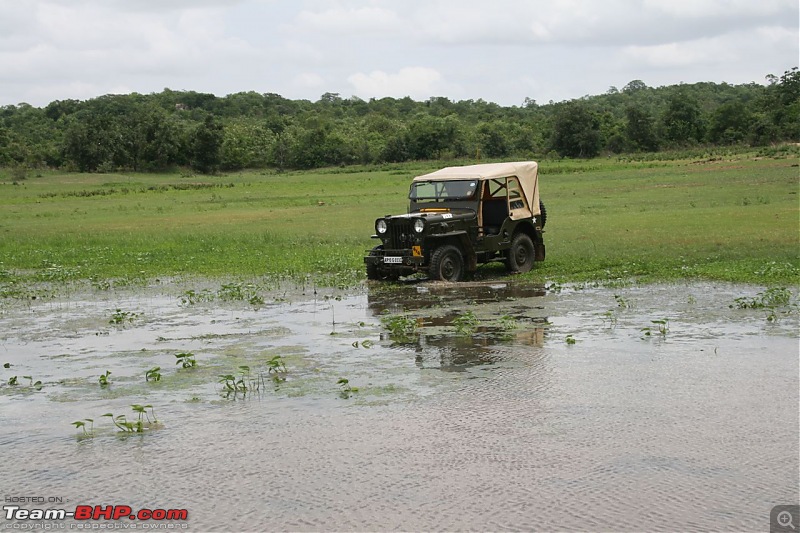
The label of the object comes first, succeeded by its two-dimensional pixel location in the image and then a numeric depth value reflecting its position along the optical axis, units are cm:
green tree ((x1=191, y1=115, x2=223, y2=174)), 8650
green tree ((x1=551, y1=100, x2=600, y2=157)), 8850
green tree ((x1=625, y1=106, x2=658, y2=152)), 9062
